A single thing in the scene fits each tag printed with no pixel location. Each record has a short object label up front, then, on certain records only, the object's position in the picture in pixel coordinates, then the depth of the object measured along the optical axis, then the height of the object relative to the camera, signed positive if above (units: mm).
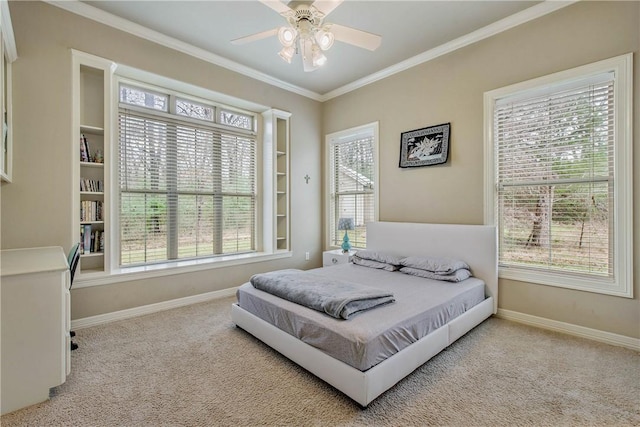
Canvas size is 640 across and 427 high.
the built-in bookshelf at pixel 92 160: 2812 +539
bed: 1698 -795
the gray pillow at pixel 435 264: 2887 -542
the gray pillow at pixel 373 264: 3314 -618
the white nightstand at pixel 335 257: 4133 -659
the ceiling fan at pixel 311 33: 2131 +1429
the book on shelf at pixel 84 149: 2922 +638
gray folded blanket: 1940 -607
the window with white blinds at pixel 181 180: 3361 +422
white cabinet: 1653 -699
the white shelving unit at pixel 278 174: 4371 +586
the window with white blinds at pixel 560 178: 2535 +319
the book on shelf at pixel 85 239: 2959 -267
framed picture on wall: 3475 +820
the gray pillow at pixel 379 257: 3354 -539
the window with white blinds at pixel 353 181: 4426 +501
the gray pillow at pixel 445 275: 2830 -634
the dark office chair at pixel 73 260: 2230 -366
